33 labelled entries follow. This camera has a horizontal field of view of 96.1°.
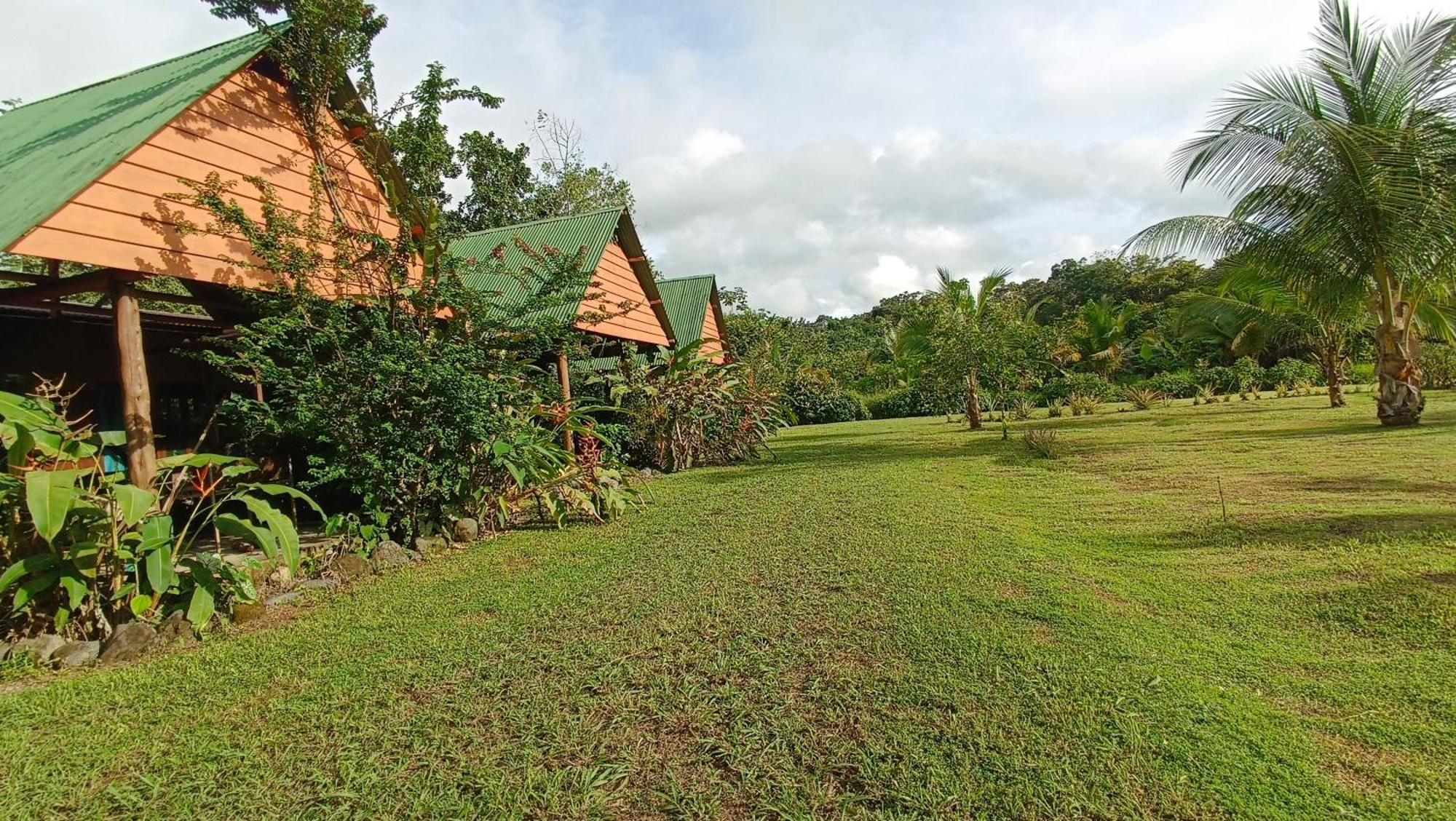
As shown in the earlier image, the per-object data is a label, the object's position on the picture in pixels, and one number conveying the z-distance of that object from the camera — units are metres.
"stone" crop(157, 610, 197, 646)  3.87
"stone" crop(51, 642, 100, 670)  3.62
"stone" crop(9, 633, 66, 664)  3.57
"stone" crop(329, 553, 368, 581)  5.24
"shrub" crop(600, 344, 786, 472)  10.98
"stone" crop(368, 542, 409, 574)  5.51
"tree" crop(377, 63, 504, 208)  6.99
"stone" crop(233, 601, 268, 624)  4.24
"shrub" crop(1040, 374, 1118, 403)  23.19
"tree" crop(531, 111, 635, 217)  26.69
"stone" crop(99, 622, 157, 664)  3.69
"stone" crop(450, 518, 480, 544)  6.51
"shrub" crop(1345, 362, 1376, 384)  22.69
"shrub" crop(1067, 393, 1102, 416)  19.34
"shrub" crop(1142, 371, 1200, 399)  23.64
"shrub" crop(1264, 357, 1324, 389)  22.92
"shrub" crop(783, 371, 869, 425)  27.72
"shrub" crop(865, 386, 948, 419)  27.28
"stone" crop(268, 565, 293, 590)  4.92
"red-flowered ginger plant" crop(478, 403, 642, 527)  6.58
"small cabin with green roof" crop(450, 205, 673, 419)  11.10
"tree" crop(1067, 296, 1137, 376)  24.64
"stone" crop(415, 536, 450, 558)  6.02
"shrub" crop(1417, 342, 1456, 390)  17.77
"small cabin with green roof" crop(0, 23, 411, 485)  4.65
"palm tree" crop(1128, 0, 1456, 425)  8.89
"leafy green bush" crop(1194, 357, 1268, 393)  22.36
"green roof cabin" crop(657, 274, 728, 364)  20.08
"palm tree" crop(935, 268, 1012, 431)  15.34
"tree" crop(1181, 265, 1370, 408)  11.95
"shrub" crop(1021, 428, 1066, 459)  10.16
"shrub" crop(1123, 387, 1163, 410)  19.66
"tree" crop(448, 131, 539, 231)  24.16
